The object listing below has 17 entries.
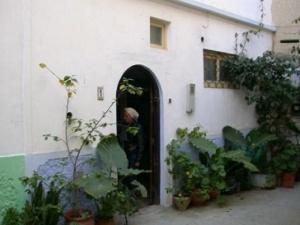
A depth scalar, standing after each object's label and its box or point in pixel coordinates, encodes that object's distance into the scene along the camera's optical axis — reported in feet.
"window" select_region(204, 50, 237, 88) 31.71
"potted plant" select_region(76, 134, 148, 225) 21.43
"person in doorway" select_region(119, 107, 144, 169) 25.81
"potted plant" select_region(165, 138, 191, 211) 26.86
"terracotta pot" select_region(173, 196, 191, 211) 26.73
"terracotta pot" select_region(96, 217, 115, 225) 21.77
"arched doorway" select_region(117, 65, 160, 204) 26.99
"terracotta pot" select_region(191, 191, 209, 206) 27.14
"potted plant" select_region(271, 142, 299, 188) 33.45
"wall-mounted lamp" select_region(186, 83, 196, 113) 29.09
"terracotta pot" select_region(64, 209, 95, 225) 19.94
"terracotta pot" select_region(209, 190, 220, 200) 28.47
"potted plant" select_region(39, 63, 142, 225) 20.26
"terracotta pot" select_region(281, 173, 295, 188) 33.58
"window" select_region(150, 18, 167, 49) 26.99
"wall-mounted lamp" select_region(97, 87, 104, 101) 22.99
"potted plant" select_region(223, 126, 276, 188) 32.71
